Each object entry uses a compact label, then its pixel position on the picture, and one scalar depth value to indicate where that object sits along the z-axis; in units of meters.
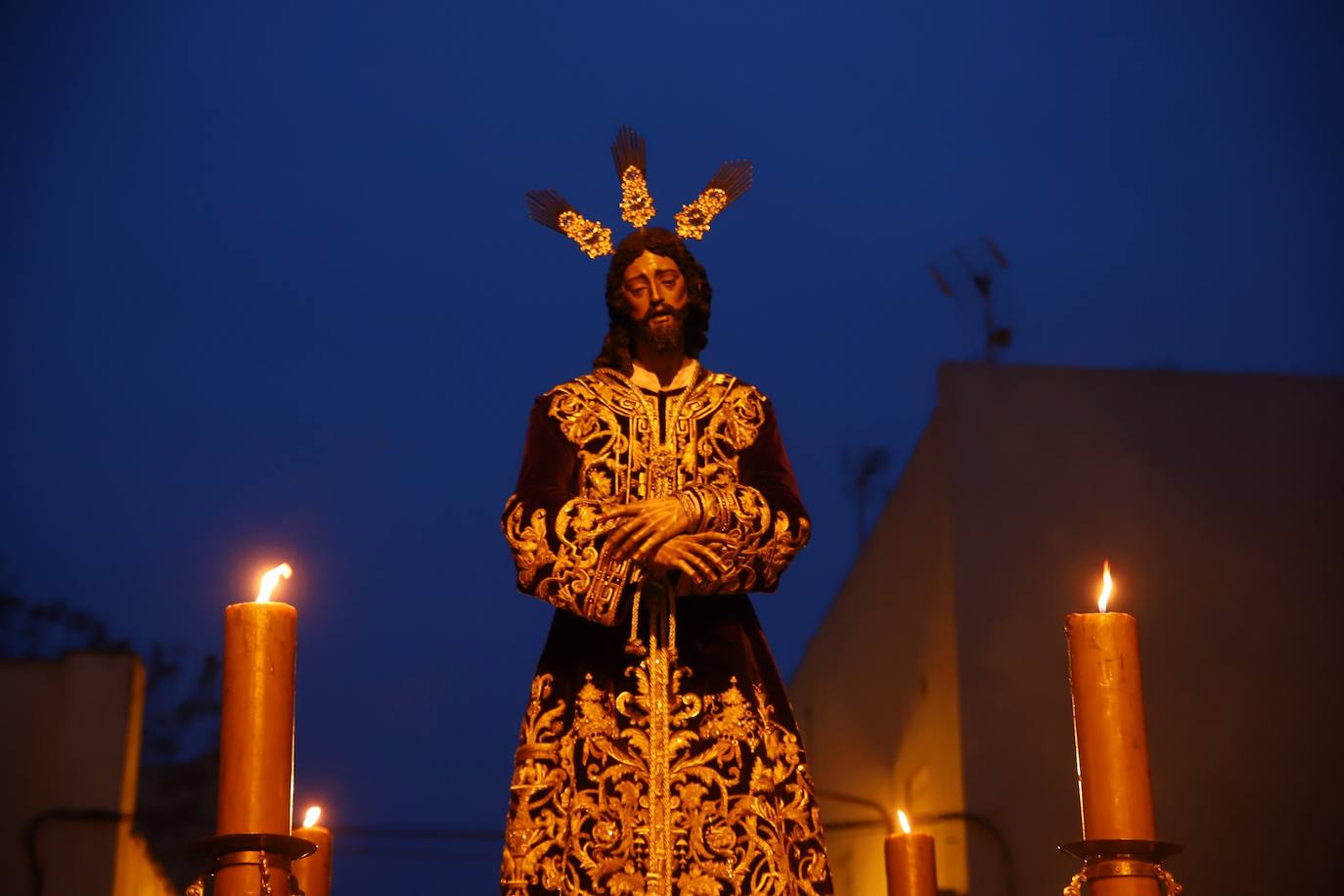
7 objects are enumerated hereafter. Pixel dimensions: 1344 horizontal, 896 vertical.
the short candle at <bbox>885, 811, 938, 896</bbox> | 3.59
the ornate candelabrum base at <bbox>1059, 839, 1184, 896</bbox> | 2.41
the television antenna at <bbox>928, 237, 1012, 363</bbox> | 9.53
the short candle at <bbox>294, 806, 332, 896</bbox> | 3.25
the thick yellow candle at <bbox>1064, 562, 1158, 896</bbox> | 2.46
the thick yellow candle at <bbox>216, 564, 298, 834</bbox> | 2.21
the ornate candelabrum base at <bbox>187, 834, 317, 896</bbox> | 2.17
